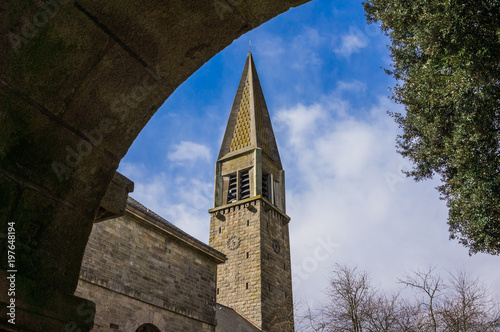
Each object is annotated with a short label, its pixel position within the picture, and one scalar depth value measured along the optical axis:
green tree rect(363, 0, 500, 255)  8.73
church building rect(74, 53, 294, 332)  13.02
